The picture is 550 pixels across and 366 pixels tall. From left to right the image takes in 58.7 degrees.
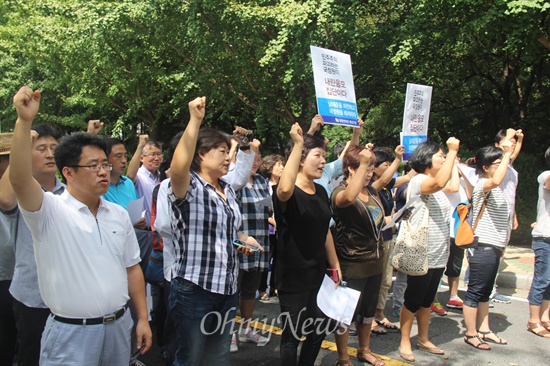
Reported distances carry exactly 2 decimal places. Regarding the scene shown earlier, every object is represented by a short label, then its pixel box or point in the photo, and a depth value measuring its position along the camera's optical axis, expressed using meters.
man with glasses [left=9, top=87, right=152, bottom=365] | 2.21
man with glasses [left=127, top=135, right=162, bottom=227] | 4.99
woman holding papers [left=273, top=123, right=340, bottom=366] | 3.37
